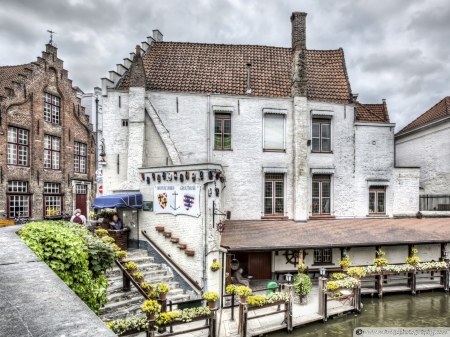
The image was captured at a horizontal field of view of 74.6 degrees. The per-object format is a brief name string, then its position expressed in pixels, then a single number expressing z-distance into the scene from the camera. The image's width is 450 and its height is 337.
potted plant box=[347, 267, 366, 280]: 11.76
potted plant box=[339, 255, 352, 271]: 12.58
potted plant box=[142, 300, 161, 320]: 7.60
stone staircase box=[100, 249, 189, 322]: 8.77
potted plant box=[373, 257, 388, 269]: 12.78
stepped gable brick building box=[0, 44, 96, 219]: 18.67
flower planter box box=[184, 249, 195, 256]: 10.54
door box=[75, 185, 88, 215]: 23.48
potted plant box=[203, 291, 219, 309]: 8.62
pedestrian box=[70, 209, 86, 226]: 11.65
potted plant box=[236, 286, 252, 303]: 9.11
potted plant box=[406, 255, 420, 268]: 13.11
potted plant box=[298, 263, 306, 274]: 11.84
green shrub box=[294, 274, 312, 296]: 11.38
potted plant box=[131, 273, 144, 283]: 9.19
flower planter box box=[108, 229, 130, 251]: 11.93
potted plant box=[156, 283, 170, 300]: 8.62
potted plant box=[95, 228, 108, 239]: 10.88
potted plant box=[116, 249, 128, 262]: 9.77
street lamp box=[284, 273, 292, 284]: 10.24
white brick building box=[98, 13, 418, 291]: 13.91
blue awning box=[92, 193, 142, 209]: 11.41
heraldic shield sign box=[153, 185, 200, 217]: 10.69
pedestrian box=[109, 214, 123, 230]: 12.25
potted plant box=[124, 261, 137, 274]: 9.39
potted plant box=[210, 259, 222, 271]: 10.44
